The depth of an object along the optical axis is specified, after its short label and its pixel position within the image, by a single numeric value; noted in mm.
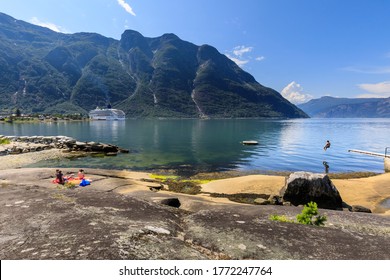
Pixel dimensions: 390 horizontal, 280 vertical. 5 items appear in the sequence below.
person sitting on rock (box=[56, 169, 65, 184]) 22188
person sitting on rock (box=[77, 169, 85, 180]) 24697
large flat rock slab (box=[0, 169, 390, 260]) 5594
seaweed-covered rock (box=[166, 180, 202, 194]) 26062
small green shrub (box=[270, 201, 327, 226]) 9236
